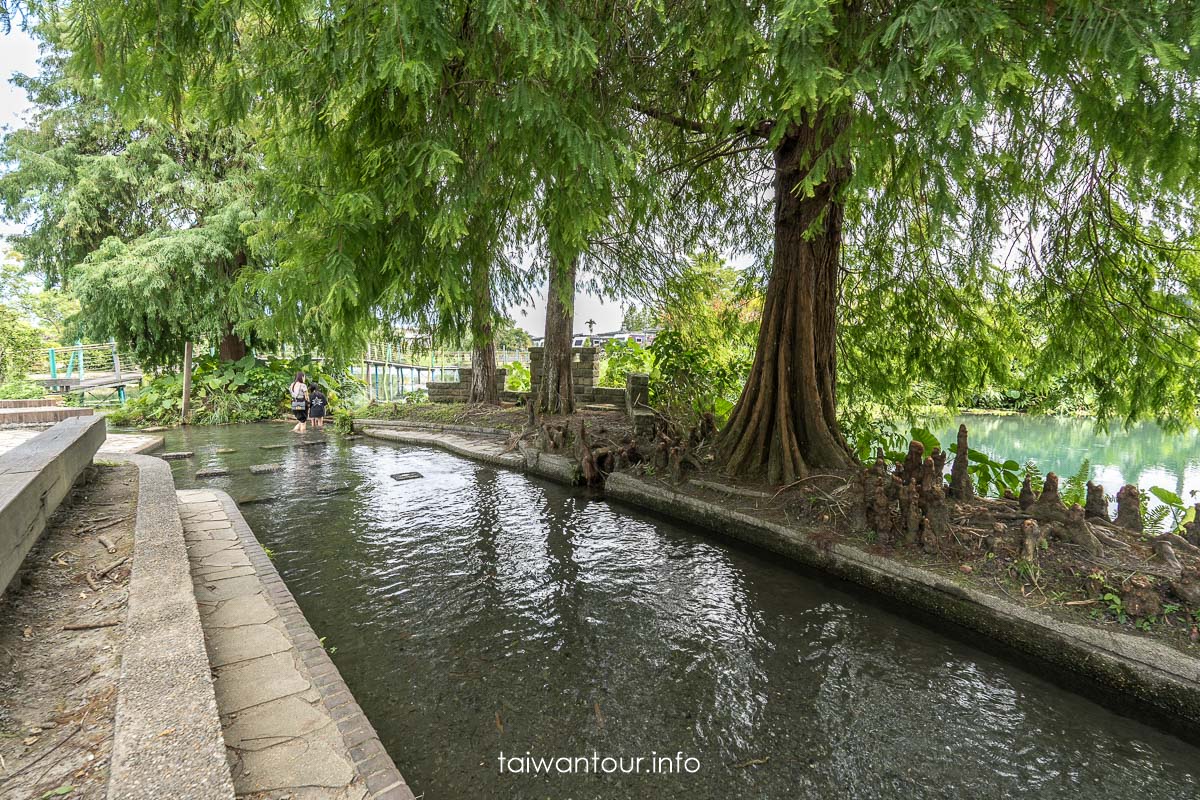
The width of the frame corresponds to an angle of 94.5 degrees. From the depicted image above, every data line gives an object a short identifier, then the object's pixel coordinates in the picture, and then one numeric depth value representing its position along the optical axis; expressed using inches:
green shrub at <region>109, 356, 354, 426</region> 546.3
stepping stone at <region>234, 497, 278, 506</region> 260.1
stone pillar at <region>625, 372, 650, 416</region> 447.4
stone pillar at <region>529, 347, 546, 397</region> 492.1
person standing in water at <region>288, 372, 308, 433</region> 494.6
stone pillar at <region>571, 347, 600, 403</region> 514.3
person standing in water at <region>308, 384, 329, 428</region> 512.4
